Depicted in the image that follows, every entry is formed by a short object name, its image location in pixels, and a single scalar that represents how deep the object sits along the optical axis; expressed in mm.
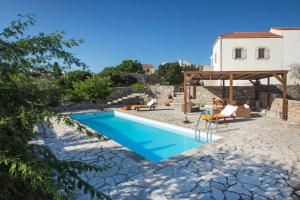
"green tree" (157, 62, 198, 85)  46312
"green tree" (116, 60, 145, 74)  61678
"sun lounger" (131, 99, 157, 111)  19203
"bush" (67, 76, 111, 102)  20453
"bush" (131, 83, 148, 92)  24797
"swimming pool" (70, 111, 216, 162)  10172
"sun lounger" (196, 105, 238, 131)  11424
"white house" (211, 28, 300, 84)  26234
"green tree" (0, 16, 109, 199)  1853
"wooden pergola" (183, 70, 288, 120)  13289
